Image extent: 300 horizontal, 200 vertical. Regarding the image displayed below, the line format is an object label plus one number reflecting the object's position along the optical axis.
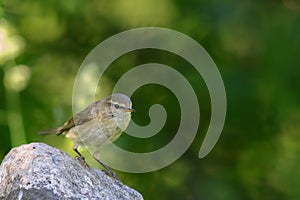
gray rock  6.11
